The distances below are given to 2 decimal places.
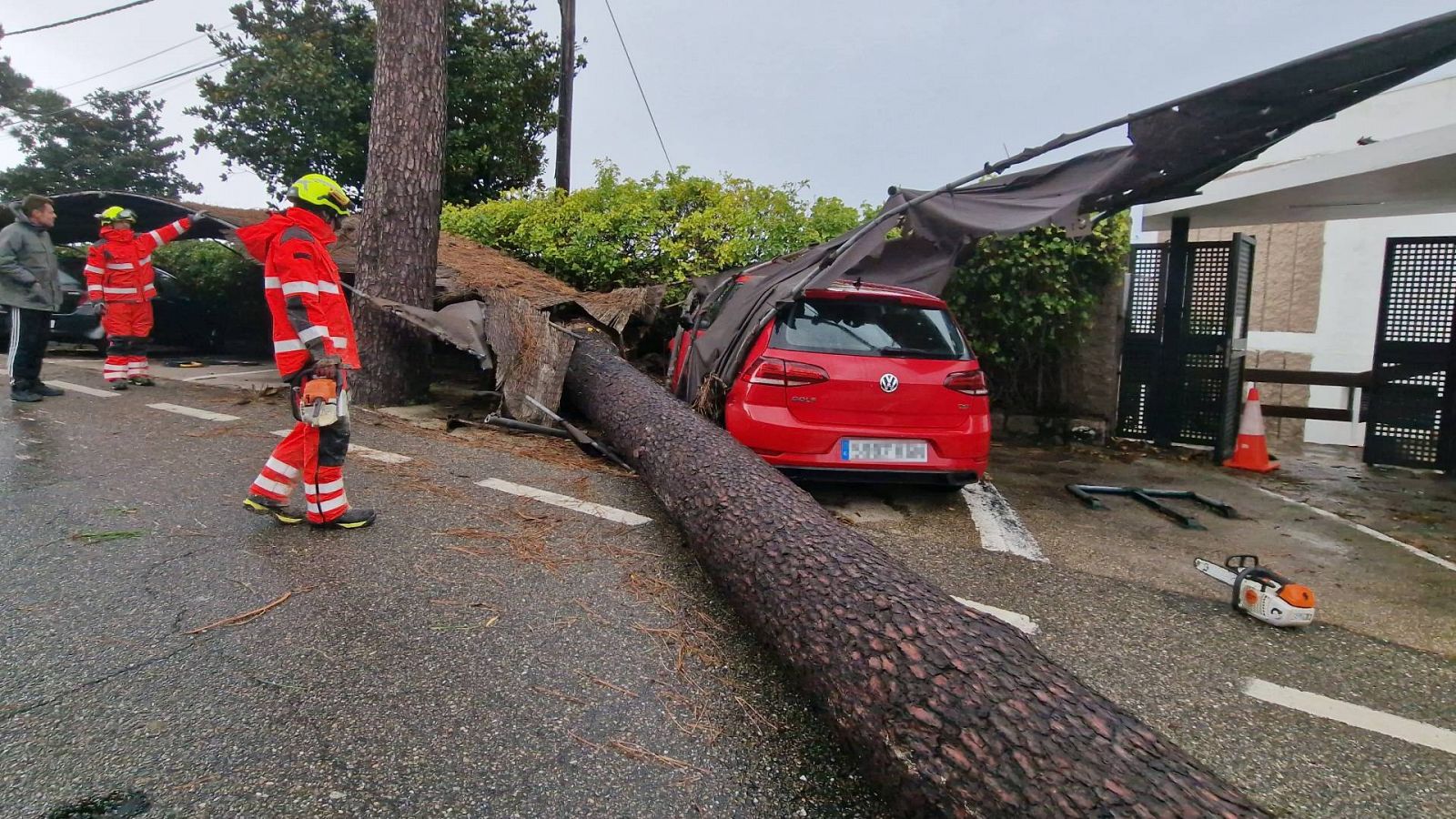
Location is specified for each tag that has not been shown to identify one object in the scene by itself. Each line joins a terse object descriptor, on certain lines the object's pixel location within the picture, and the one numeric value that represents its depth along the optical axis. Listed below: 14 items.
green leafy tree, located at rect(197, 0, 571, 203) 17.30
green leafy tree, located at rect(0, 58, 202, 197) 33.97
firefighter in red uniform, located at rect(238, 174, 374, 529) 3.80
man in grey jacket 6.83
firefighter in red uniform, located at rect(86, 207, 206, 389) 7.88
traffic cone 7.21
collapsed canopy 4.40
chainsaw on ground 3.39
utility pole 13.83
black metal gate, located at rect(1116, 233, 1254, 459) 7.47
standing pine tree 6.89
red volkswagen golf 4.74
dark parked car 9.72
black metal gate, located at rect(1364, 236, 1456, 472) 7.10
